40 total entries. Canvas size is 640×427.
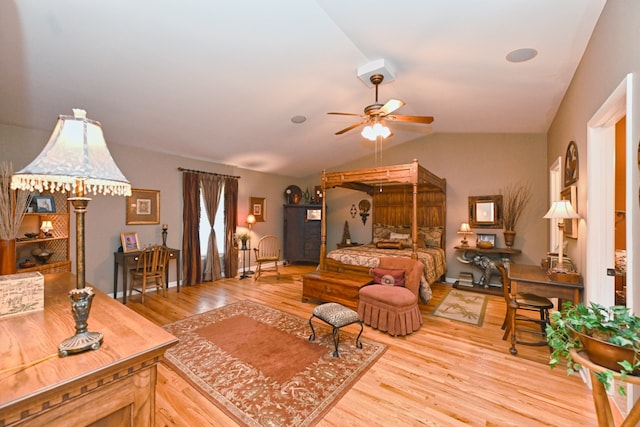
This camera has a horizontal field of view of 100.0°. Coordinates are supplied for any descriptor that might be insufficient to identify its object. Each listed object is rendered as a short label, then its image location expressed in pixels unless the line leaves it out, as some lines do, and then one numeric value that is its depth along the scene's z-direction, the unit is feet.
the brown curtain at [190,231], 16.98
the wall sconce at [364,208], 22.56
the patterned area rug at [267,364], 6.56
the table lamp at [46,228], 11.80
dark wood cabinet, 23.21
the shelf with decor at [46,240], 11.40
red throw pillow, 11.71
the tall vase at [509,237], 16.34
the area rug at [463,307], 12.14
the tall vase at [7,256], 9.68
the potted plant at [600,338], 3.33
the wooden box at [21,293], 4.30
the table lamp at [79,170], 3.17
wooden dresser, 2.59
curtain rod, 16.86
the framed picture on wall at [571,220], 9.38
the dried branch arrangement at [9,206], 9.61
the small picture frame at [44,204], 11.55
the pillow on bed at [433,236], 18.65
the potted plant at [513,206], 16.49
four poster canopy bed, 13.46
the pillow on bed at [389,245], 17.19
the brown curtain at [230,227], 19.29
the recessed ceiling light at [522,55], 8.20
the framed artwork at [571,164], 9.41
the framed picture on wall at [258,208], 21.62
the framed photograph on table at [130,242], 14.37
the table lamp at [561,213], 8.50
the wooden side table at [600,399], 3.58
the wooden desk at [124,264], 13.71
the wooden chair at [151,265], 13.73
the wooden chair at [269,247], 22.52
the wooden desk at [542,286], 8.16
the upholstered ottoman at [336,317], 8.91
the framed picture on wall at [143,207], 15.03
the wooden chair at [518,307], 9.18
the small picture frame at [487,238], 17.44
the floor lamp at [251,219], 20.06
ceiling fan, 9.50
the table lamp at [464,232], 17.48
